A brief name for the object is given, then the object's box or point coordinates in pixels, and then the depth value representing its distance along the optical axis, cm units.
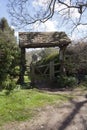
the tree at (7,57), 493
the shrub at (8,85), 445
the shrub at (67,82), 617
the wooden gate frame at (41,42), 646
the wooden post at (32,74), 671
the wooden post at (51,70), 679
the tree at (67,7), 683
